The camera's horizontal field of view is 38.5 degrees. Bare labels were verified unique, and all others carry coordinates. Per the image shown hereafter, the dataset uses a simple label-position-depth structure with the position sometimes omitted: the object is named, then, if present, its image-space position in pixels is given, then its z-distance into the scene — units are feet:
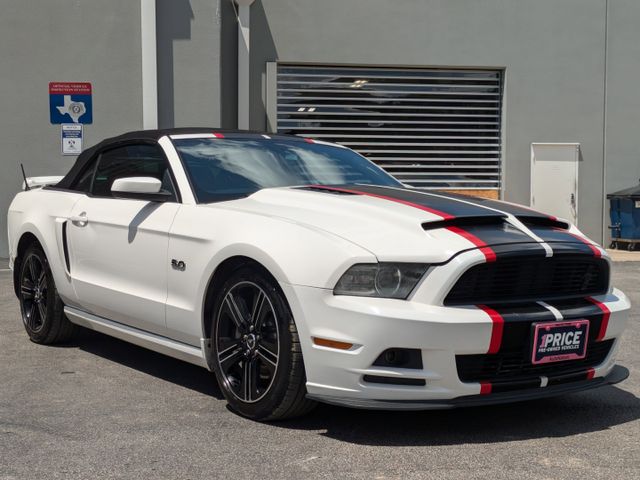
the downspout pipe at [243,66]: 46.01
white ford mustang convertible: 12.62
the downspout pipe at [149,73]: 40.16
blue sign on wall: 41.19
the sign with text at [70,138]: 41.04
